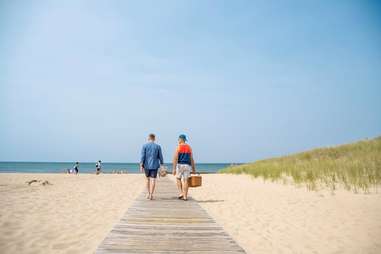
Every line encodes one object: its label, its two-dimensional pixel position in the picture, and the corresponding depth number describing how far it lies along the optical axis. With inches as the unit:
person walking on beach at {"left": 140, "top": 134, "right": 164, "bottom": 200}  327.3
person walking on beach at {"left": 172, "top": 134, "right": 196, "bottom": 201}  327.3
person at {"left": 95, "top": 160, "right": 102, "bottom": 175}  1320.5
